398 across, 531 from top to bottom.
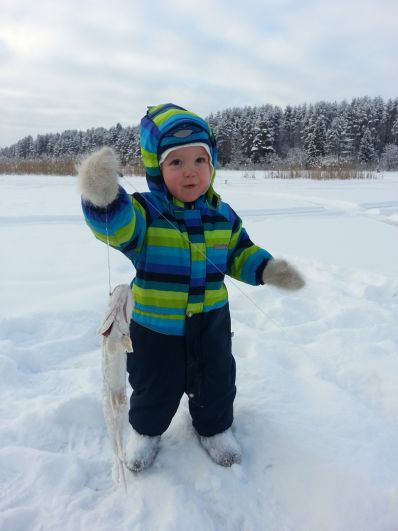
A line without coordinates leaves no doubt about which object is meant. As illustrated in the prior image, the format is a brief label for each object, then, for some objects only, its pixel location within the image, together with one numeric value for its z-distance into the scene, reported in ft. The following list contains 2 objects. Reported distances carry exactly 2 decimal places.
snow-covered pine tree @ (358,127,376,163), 139.54
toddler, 5.34
